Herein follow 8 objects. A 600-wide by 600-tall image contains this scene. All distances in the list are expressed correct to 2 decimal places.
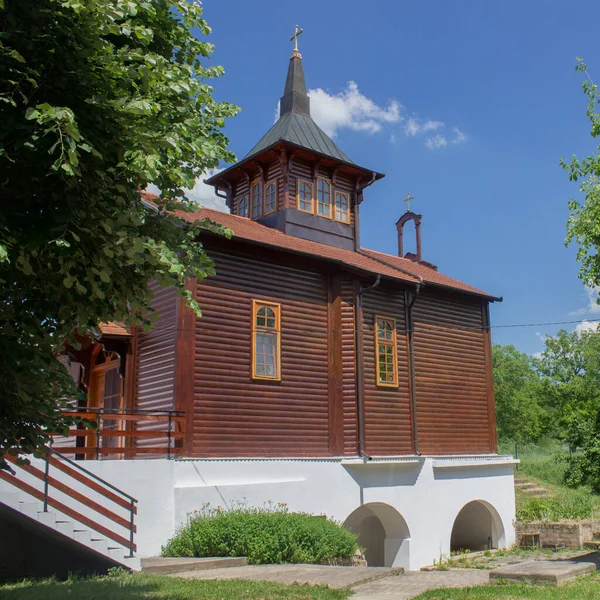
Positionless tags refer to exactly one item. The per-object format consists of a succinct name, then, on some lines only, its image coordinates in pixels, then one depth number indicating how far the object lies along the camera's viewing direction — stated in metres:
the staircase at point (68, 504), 10.45
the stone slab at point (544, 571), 10.04
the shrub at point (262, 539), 11.76
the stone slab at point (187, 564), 10.80
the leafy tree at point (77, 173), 5.49
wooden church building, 14.34
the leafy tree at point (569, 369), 56.78
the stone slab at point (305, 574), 9.75
